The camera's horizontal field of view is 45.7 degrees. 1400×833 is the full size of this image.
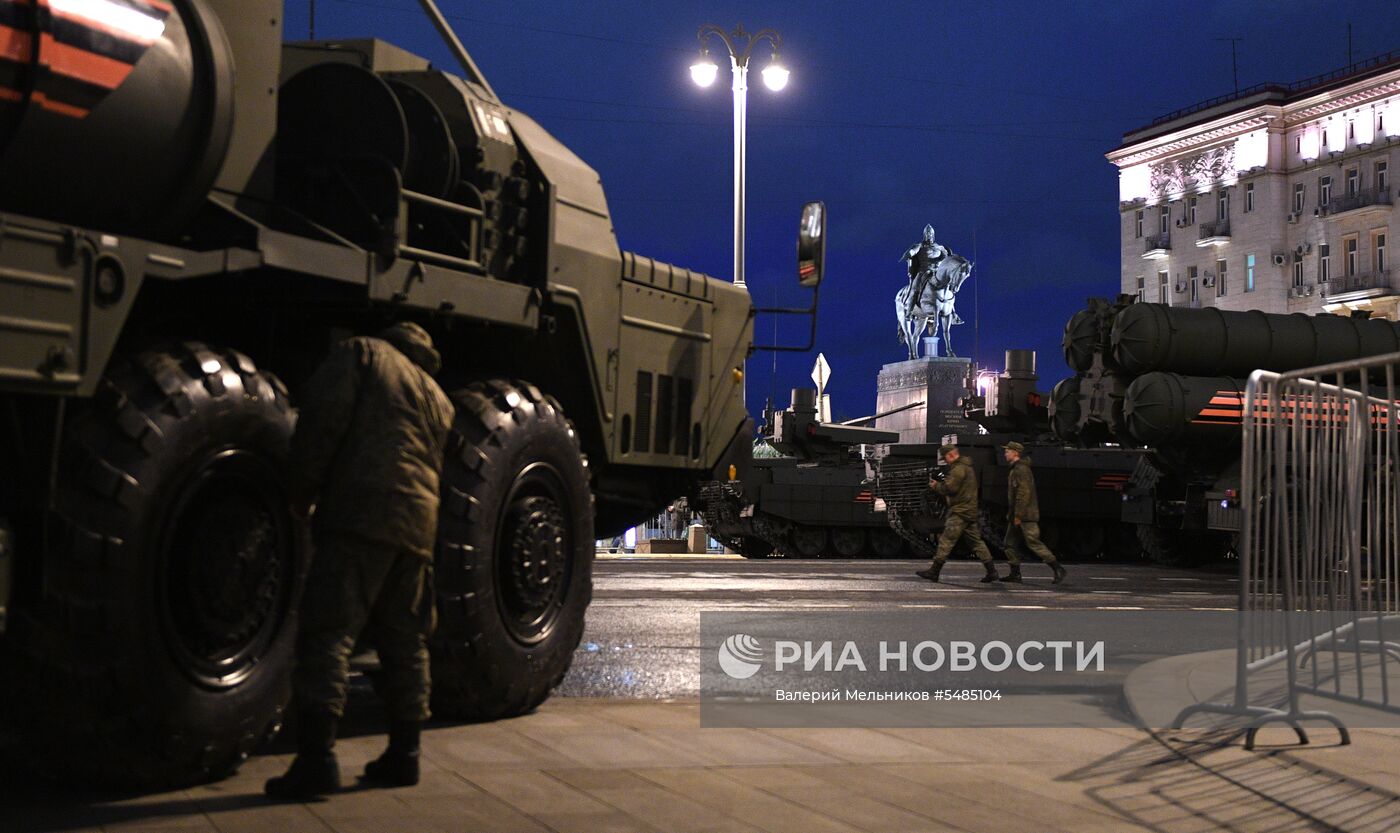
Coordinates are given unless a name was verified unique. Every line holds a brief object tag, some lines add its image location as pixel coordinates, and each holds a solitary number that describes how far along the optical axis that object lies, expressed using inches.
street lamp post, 1012.5
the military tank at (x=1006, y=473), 1178.0
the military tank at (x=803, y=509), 1207.6
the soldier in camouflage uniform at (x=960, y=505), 759.1
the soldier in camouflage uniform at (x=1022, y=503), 772.0
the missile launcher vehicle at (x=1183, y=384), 979.9
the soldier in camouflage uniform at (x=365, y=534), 199.6
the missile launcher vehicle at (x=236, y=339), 185.5
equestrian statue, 2218.3
